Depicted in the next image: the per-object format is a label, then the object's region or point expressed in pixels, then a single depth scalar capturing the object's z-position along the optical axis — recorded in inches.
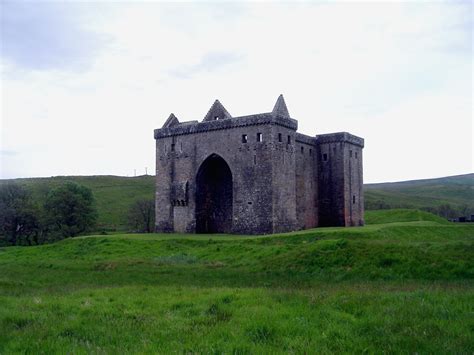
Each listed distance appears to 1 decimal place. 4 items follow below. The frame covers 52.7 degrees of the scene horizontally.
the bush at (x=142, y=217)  2365.9
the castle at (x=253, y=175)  1454.2
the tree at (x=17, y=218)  2055.9
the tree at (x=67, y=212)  2050.9
